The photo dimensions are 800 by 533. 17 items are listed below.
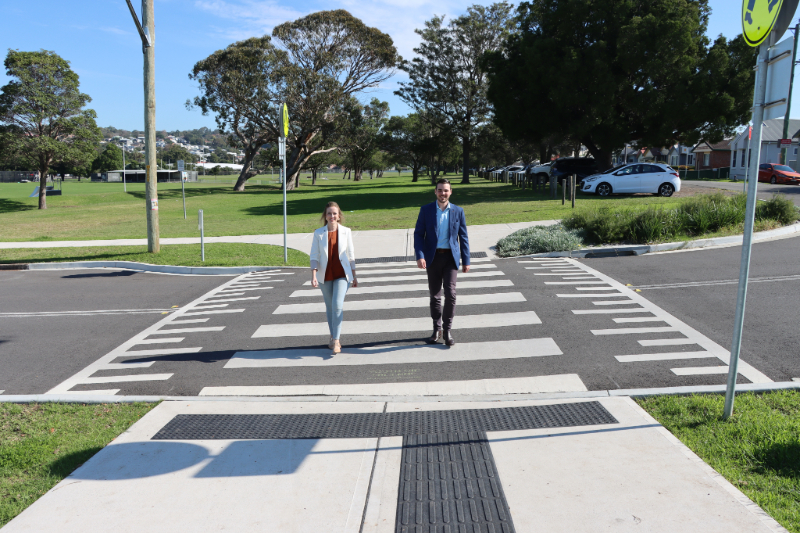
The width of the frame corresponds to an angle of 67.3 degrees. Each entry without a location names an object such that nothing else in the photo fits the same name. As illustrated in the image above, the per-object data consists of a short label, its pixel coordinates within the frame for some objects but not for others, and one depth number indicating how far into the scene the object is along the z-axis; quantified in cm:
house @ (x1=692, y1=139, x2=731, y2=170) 6738
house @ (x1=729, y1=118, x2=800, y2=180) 5203
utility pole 1462
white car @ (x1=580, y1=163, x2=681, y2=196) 2655
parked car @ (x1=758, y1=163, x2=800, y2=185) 3706
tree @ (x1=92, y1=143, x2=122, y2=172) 12962
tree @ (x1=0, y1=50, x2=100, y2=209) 3484
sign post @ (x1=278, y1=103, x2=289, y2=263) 1193
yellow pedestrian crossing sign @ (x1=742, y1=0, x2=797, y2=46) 412
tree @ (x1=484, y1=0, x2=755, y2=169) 2808
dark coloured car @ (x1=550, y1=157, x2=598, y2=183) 3419
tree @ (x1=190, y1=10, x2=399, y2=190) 5088
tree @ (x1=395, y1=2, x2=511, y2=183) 4953
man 690
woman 689
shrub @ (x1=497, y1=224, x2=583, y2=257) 1326
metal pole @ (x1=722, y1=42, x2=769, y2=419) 441
